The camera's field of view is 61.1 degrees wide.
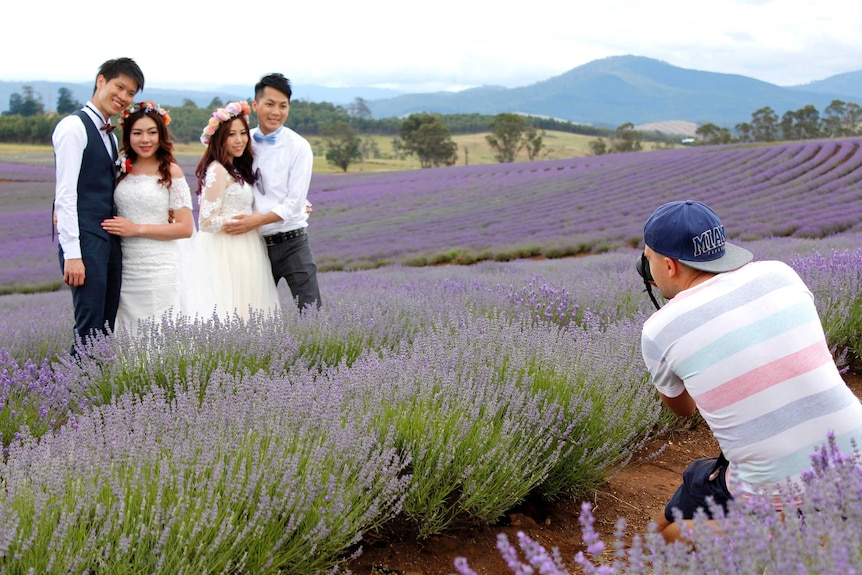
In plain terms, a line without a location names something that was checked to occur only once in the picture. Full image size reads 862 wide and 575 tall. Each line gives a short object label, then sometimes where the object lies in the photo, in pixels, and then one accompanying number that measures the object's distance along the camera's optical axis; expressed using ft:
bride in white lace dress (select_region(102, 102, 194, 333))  13.34
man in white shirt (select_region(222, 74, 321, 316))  14.57
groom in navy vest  12.35
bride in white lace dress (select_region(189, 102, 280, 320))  14.47
